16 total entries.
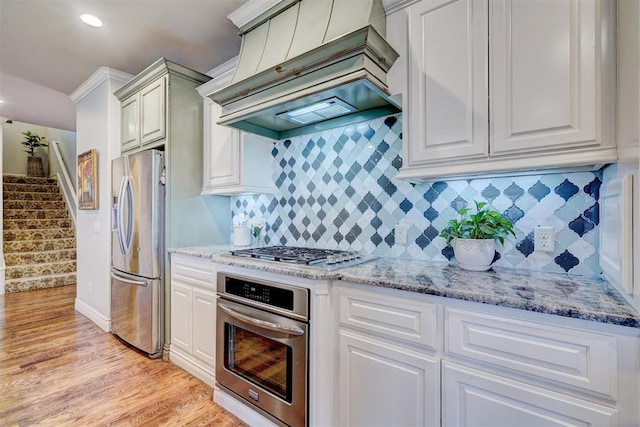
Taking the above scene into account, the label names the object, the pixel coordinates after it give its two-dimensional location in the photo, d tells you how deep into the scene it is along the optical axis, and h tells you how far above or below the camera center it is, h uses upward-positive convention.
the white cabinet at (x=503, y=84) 1.16 +0.56
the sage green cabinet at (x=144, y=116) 2.65 +0.91
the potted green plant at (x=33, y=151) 7.34 +1.54
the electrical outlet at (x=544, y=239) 1.47 -0.12
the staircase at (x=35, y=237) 4.84 -0.40
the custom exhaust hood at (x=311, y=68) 1.52 +0.79
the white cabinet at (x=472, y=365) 0.94 -0.56
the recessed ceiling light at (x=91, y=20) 2.34 +1.51
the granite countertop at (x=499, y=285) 0.97 -0.29
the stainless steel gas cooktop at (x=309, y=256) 1.66 -0.26
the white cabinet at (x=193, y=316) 2.18 -0.77
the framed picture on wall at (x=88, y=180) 3.43 +0.40
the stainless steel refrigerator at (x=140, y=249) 2.57 -0.30
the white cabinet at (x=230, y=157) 2.47 +0.48
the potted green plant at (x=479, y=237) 1.50 -0.12
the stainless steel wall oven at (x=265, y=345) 1.56 -0.74
